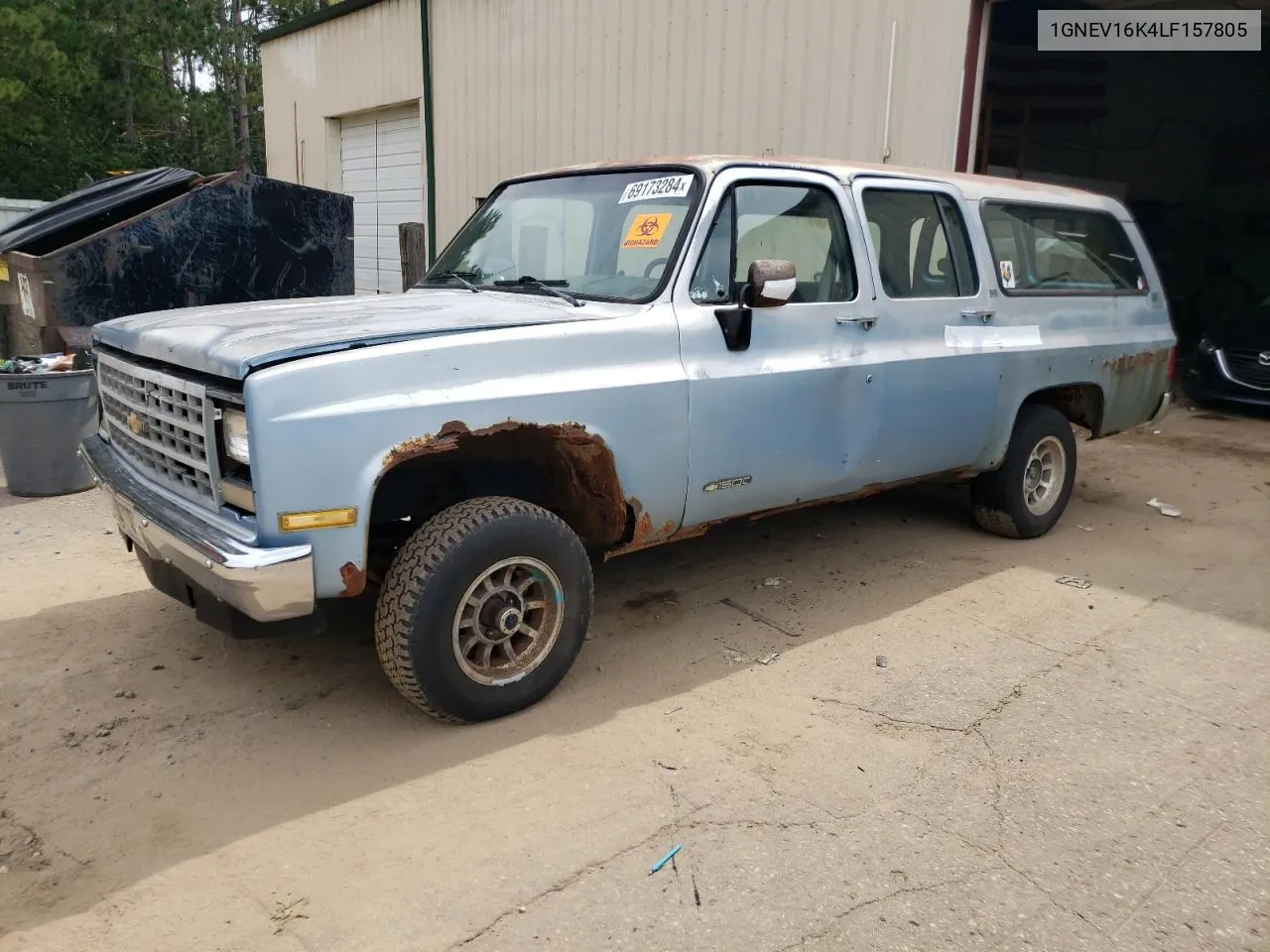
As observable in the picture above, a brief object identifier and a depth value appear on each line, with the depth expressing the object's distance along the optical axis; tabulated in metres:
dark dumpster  6.89
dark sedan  10.02
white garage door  13.48
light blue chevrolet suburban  2.91
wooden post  7.60
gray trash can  5.97
